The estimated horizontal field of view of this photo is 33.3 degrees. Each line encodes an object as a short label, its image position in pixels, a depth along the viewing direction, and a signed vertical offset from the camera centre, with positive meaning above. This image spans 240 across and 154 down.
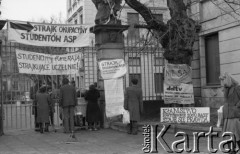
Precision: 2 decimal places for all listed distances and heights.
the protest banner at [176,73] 14.53 +0.66
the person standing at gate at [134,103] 12.53 -0.35
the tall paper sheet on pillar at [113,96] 13.49 -0.12
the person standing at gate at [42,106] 13.58 -0.41
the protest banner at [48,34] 13.15 +2.05
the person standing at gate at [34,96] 14.16 -0.07
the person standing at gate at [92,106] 13.95 -0.46
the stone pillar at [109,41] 14.00 +1.81
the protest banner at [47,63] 13.43 +1.07
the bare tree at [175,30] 14.07 +2.16
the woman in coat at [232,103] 8.33 -0.27
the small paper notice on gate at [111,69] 13.37 +0.79
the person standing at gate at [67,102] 13.15 -0.28
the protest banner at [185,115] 11.25 -0.68
